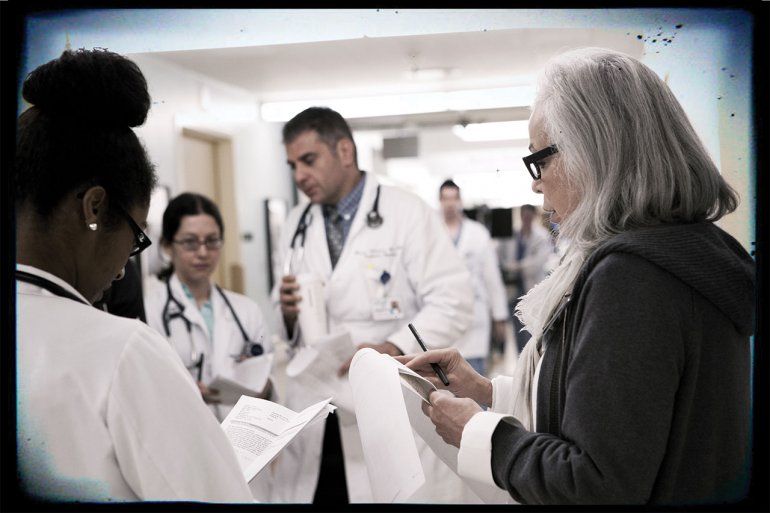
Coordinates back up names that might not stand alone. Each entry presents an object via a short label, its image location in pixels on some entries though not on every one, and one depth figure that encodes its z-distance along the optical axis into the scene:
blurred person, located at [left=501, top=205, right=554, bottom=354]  5.64
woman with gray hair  0.84
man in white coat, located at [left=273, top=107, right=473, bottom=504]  2.08
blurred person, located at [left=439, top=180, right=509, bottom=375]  4.59
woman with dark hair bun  0.81
